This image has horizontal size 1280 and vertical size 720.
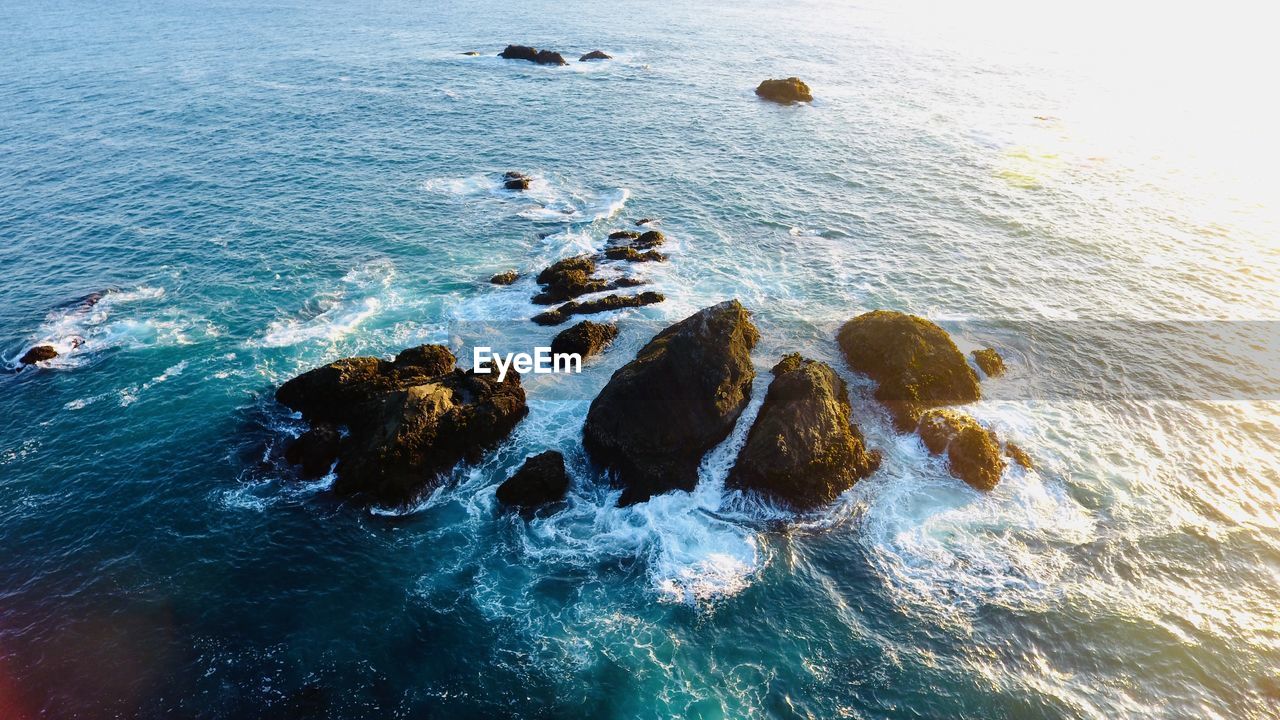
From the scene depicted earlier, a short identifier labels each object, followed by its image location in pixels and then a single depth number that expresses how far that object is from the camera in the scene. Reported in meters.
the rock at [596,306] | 55.12
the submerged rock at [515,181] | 80.50
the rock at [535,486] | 38.53
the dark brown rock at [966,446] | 40.03
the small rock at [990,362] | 49.97
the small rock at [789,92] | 116.94
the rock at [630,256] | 64.75
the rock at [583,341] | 51.38
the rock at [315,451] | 40.31
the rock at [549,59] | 140.25
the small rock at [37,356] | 49.00
